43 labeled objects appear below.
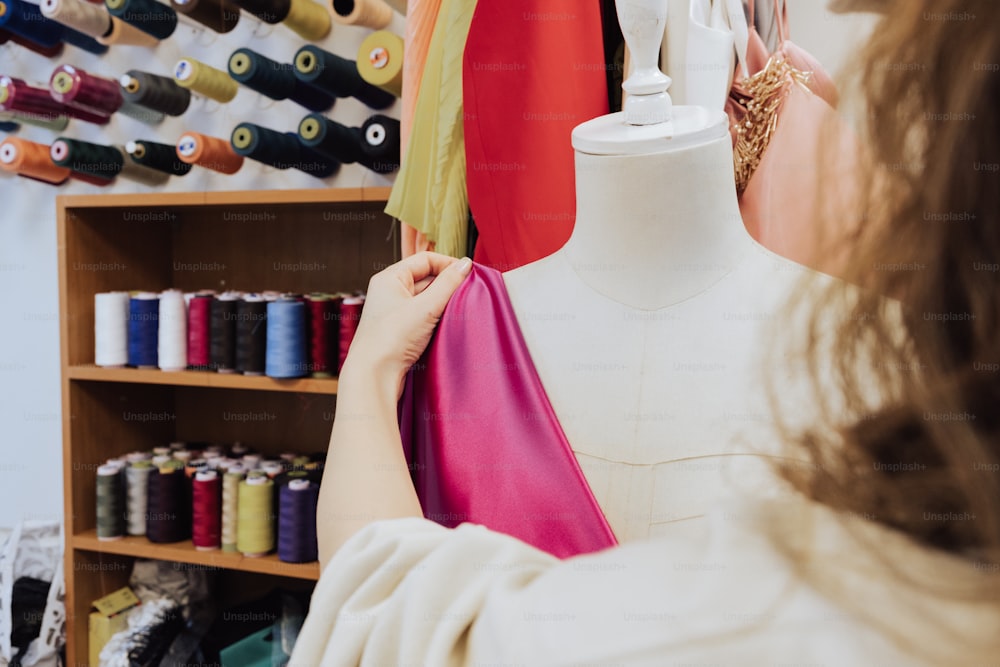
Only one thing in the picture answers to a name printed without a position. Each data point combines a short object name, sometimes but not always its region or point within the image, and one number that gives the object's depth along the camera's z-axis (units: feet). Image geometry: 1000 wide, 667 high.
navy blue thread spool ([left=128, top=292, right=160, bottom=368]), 5.27
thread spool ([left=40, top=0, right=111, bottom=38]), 5.44
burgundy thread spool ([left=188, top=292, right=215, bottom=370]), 5.19
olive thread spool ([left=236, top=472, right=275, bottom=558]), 4.94
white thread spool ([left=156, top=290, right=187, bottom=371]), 5.20
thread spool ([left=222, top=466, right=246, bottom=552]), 5.07
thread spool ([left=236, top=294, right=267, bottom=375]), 4.95
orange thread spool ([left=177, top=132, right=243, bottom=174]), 5.32
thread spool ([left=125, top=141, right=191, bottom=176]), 5.62
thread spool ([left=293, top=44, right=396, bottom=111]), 4.82
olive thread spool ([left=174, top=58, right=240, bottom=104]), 5.32
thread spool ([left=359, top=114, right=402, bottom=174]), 4.89
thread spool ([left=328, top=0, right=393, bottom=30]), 4.97
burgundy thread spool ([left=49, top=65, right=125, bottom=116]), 5.66
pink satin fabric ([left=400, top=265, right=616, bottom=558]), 1.98
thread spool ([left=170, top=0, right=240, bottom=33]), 5.07
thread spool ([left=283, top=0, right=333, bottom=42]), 5.21
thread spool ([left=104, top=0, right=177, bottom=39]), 5.21
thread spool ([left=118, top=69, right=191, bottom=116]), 5.61
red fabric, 2.79
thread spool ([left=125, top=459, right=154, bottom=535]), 5.28
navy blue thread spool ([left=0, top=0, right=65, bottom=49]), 5.68
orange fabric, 3.28
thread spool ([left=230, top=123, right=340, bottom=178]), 4.97
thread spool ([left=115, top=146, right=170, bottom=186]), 6.05
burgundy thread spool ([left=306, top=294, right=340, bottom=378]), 4.86
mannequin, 2.00
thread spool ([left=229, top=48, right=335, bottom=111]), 4.94
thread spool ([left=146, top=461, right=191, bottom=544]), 5.19
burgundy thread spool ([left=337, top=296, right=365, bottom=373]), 4.80
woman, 0.90
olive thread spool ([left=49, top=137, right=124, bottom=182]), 5.68
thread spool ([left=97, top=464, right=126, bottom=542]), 5.26
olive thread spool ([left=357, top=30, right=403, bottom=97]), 4.66
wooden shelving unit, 5.15
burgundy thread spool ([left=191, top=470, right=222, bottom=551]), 5.10
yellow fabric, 3.04
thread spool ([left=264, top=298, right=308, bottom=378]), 4.81
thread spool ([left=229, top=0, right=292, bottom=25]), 4.77
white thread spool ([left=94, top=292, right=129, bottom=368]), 5.29
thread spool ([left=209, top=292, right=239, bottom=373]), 5.05
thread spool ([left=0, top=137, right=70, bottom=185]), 5.79
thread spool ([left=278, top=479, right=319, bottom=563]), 4.80
